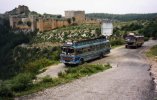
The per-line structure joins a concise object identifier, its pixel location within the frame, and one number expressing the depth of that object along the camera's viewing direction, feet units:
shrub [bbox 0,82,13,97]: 26.81
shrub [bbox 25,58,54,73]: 45.71
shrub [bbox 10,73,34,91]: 29.40
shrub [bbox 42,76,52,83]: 32.88
